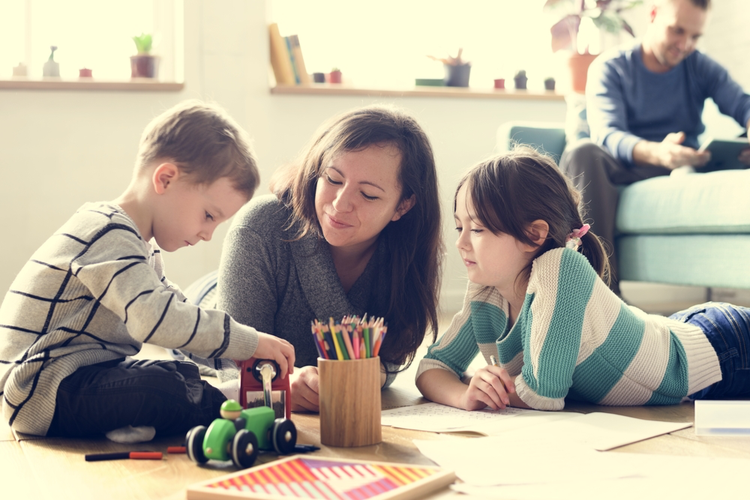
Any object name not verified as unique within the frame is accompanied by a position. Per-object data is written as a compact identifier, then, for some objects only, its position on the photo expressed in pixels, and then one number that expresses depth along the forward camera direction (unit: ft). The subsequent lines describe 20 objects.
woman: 4.25
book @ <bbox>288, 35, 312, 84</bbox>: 10.41
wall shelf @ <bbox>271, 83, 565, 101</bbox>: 10.29
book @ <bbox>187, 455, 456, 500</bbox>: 2.49
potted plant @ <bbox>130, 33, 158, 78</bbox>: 9.90
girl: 3.85
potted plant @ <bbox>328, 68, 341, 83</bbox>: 10.77
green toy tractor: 2.88
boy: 3.33
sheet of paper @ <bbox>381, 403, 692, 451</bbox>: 3.38
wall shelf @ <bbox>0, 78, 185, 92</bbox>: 9.22
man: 7.86
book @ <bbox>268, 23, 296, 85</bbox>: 10.29
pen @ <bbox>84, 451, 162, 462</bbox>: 3.12
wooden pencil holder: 3.20
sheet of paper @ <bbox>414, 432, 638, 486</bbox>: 2.77
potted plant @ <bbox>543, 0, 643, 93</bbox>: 10.77
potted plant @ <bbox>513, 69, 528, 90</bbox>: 11.69
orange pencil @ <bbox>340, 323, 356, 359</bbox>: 3.17
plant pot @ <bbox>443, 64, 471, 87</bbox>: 11.23
